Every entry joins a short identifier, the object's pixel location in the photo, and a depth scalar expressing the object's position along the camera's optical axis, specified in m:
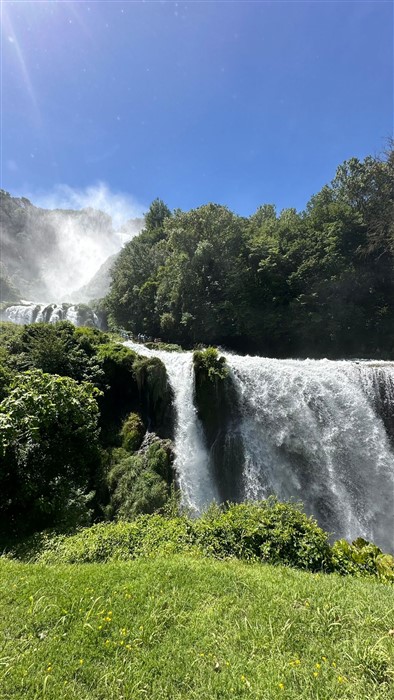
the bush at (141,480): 8.67
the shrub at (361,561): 4.90
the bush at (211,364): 12.72
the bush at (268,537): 5.00
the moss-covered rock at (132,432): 10.88
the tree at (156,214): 47.34
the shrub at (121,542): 5.16
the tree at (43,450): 6.60
